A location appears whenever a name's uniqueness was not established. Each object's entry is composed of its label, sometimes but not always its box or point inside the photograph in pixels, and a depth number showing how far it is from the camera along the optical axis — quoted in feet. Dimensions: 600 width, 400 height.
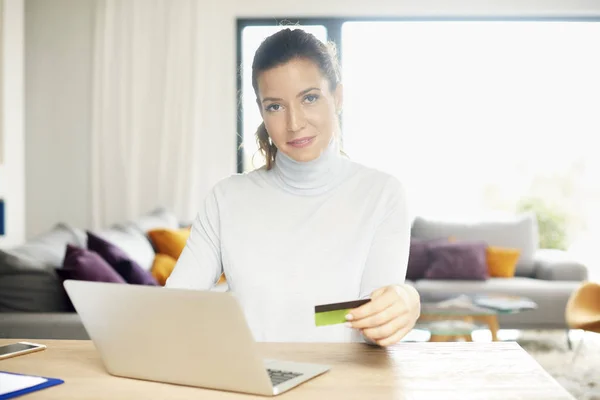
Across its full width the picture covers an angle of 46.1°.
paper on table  3.45
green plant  24.14
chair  12.50
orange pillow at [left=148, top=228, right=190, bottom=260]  14.79
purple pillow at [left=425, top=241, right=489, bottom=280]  16.33
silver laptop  3.17
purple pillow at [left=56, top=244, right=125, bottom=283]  8.84
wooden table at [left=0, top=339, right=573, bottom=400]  3.36
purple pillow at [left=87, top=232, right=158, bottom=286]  10.35
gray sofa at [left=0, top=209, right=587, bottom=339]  8.27
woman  5.08
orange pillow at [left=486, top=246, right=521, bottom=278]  16.94
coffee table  12.59
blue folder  3.36
